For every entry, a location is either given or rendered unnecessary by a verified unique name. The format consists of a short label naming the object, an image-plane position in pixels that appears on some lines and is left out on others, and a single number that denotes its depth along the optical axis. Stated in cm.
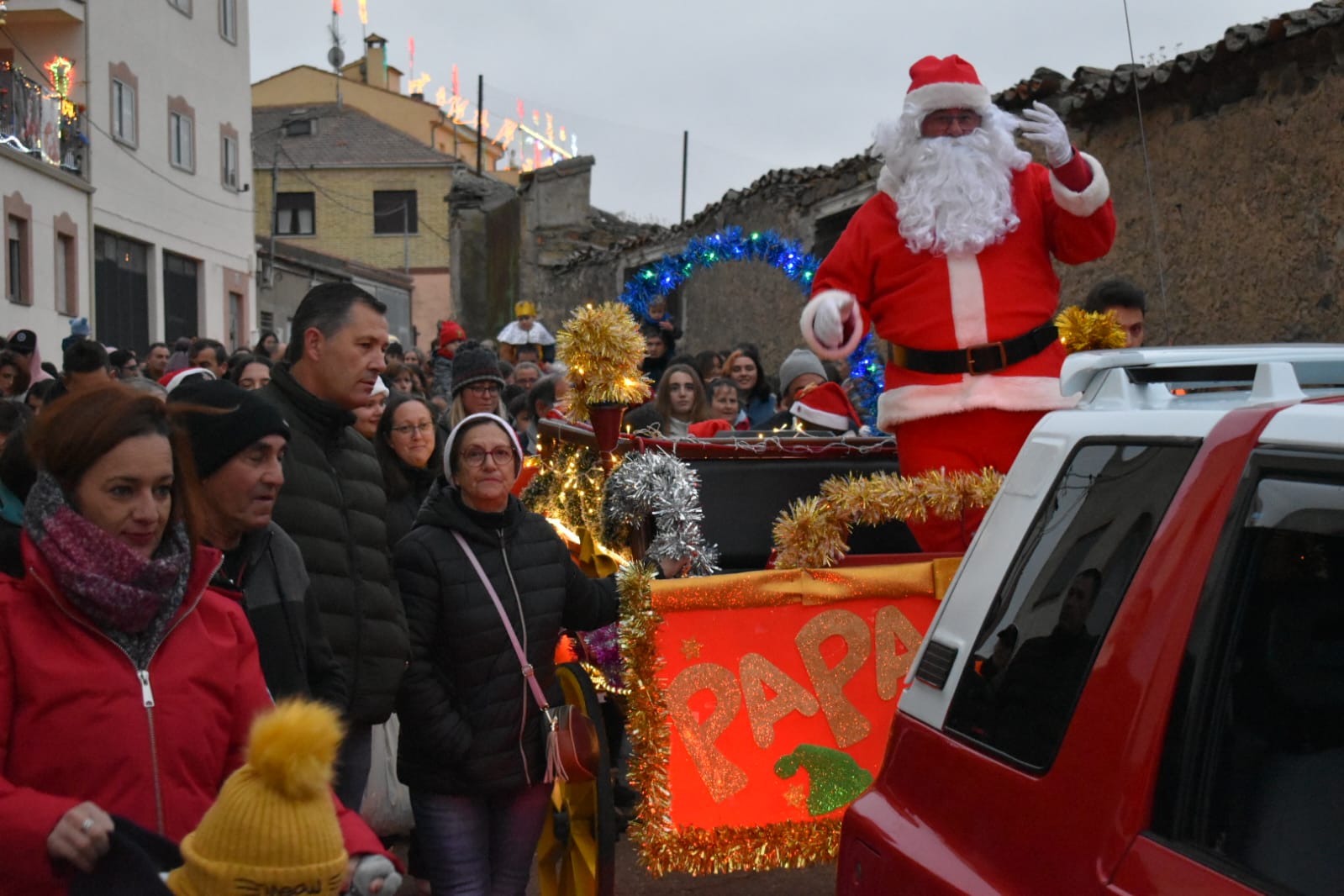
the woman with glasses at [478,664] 409
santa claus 486
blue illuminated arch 692
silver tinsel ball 471
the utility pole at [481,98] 4353
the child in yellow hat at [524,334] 1431
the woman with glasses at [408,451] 588
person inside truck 210
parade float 400
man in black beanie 307
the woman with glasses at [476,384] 776
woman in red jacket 231
